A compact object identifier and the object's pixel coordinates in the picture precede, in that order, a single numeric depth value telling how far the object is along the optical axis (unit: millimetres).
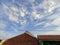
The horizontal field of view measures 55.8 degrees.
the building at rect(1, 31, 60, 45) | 7487
